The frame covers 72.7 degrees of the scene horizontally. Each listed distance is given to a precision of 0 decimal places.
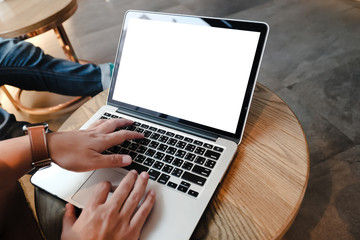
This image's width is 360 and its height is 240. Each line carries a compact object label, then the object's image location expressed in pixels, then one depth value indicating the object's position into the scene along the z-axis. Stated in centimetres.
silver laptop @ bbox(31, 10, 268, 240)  51
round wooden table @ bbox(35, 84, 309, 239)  48
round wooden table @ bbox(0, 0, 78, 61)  117
